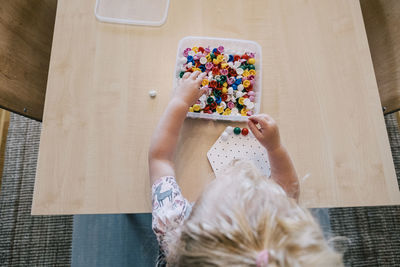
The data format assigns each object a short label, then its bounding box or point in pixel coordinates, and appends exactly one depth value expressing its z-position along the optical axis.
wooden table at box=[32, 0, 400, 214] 0.68
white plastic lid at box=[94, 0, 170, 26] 0.78
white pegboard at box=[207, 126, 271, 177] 0.70
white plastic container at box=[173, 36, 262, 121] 0.76
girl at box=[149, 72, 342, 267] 0.45
